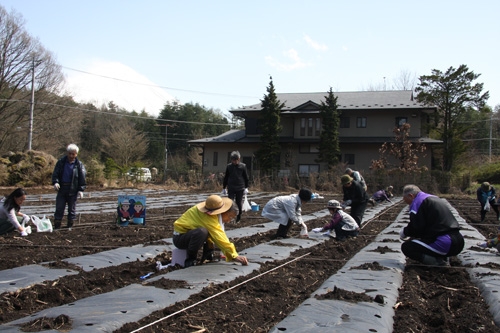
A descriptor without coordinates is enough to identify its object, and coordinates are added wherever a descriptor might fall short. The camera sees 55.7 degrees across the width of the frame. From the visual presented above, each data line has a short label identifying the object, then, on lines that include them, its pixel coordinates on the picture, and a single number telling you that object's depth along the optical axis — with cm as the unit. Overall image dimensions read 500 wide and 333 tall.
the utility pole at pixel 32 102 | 2782
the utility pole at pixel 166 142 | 4521
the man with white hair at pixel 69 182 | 789
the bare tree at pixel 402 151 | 2623
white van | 2752
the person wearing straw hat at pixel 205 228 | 502
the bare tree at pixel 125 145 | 4112
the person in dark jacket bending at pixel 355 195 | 857
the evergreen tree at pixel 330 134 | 2800
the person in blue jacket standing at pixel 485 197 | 1132
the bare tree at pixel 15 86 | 2989
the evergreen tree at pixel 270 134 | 2888
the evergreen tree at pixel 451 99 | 2755
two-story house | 2870
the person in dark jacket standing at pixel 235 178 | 952
